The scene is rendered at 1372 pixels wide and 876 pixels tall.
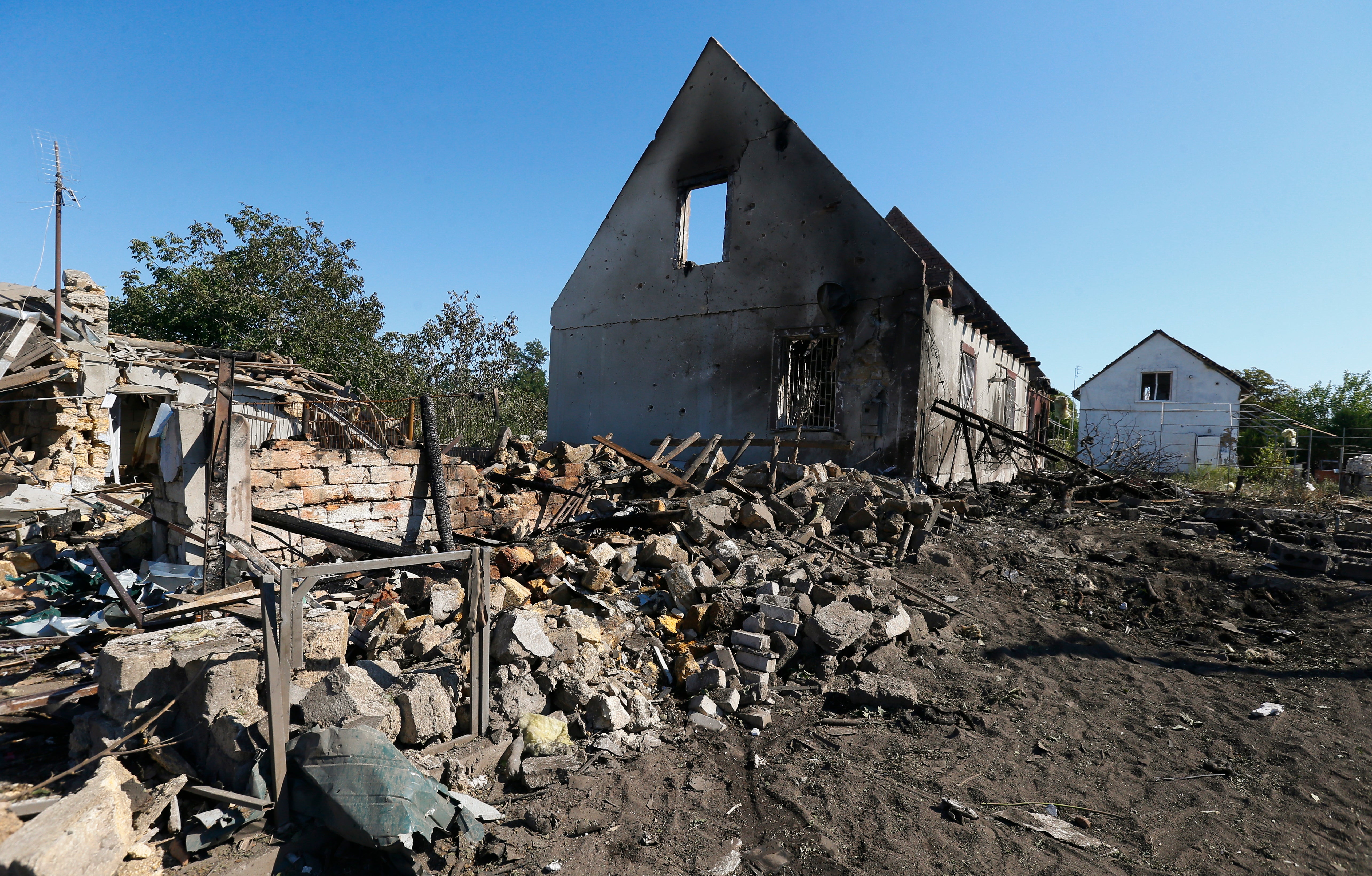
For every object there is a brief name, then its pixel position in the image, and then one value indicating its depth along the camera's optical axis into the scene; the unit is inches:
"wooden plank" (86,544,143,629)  167.2
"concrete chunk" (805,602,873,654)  197.5
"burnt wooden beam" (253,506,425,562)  221.3
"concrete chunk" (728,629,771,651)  194.4
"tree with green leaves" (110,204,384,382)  791.7
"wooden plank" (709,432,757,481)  372.5
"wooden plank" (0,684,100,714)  137.1
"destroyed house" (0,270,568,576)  207.3
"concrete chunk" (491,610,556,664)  166.4
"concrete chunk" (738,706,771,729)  168.2
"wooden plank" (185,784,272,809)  111.7
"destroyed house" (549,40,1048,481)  415.5
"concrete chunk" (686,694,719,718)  171.3
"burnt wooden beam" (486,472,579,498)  336.2
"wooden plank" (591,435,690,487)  343.6
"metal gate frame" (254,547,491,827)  113.0
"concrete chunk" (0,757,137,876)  86.6
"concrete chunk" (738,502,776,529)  297.9
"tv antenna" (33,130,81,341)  439.5
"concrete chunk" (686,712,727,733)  166.9
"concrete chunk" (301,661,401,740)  126.6
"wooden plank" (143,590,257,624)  163.9
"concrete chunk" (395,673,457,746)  136.3
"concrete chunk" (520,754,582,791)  139.0
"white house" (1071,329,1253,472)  947.3
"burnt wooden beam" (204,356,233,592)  199.6
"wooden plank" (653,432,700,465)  393.4
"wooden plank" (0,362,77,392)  376.8
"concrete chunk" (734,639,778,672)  191.6
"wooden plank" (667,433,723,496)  366.0
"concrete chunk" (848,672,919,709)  178.2
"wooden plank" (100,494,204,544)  199.0
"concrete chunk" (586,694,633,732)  159.3
